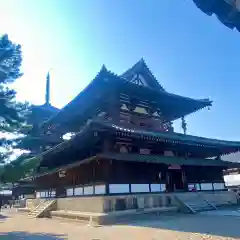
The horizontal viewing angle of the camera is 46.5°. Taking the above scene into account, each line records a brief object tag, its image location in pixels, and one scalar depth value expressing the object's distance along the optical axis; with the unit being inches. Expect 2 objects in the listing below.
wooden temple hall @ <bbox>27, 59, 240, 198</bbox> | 681.0
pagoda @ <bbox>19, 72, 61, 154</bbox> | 1159.2
